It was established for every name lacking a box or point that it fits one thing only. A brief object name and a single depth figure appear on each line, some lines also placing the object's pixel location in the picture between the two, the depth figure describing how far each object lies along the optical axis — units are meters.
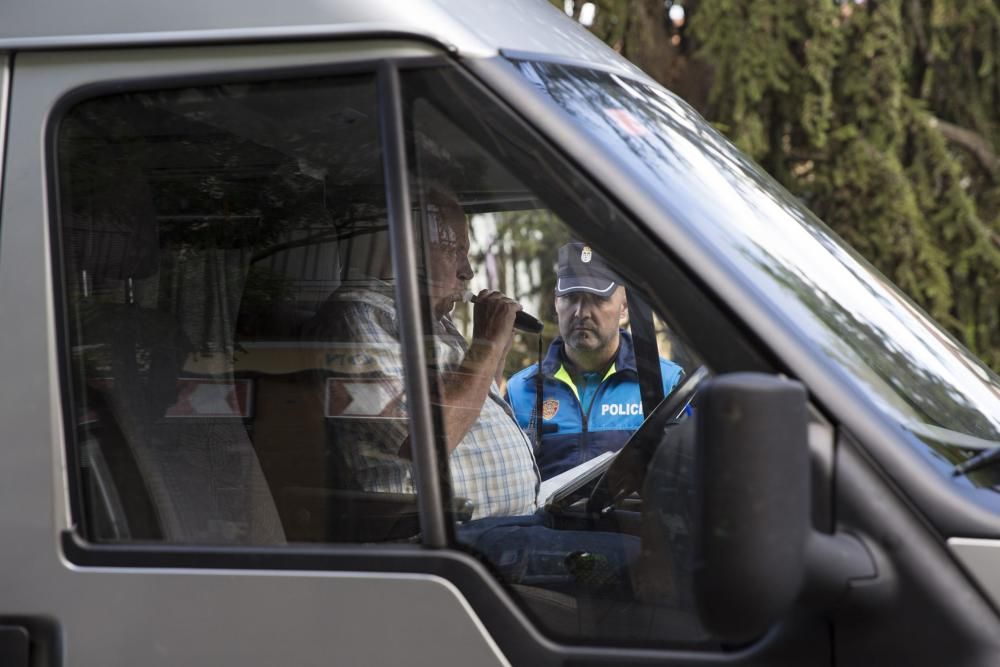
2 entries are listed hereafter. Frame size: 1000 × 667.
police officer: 2.30
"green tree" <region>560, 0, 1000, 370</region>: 6.48
